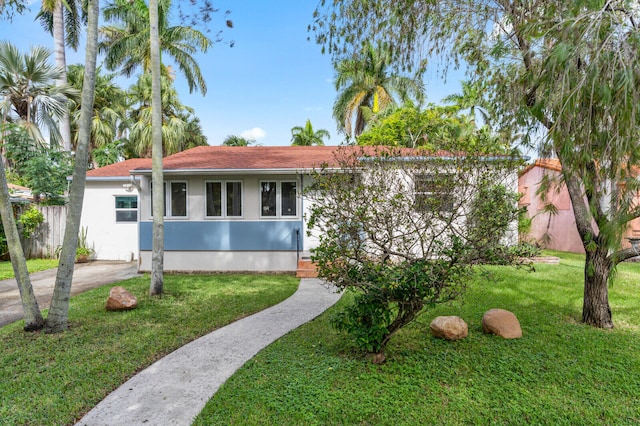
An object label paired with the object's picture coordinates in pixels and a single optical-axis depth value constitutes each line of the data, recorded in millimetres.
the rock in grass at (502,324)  4516
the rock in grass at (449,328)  4398
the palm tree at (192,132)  24531
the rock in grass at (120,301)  5785
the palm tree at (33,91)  10875
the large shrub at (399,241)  3436
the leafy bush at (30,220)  11664
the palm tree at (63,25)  14102
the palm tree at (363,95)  20734
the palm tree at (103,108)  18702
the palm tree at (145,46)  15094
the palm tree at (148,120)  18609
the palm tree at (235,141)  30734
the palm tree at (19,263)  4418
